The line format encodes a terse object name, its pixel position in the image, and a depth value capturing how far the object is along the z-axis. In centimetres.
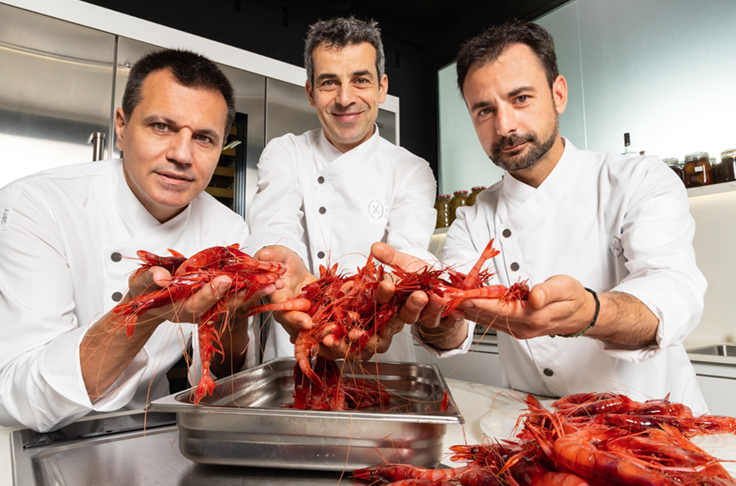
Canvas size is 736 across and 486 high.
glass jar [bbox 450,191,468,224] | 404
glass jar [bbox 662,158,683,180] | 294
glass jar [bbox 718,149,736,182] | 271
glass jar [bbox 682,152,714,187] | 283
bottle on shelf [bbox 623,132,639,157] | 334
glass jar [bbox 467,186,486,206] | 390
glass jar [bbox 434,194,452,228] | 421
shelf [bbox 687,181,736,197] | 267
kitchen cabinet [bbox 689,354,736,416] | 222
